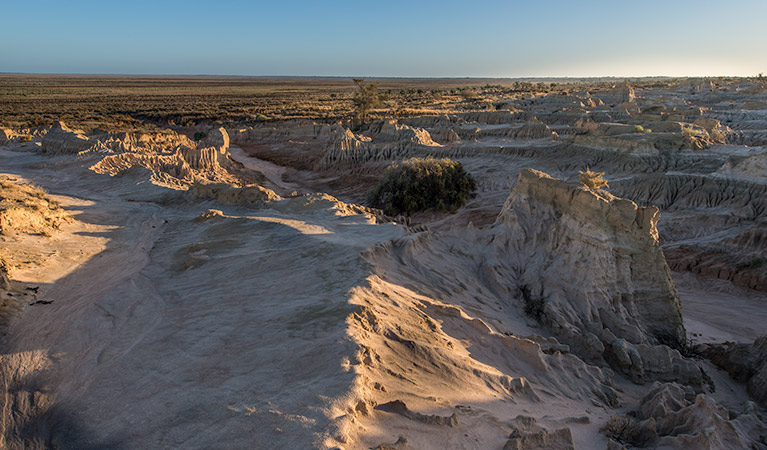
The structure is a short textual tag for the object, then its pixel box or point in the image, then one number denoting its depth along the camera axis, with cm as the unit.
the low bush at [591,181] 1279
